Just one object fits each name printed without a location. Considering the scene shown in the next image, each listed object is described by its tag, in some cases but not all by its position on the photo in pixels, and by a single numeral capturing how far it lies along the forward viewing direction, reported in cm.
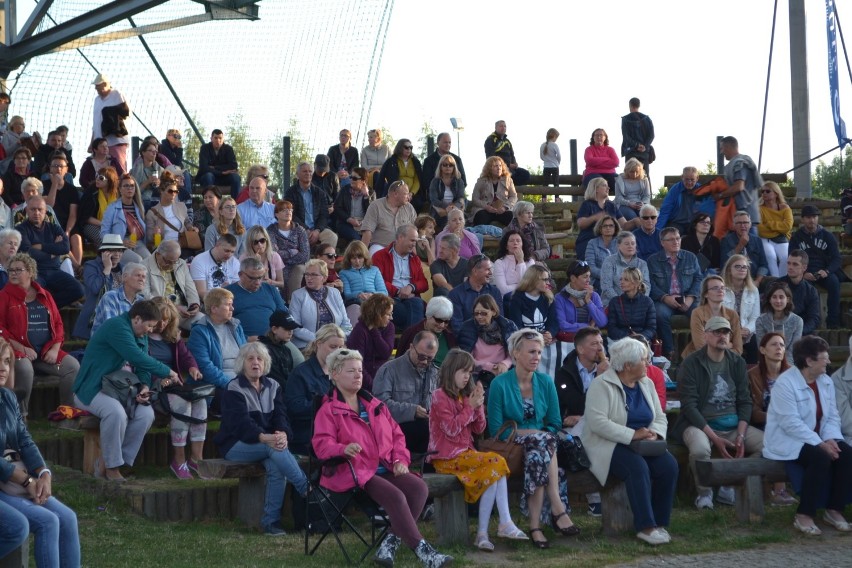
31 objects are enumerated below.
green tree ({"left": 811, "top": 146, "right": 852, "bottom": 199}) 3638
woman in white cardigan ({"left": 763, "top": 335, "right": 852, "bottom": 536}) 835
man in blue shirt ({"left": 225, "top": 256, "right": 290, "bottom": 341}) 1040
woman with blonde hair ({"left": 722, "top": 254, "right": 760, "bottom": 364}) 1159
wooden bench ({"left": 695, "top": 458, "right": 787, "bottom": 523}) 841
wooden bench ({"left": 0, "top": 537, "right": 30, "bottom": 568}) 640
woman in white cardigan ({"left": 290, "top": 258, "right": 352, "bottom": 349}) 1067
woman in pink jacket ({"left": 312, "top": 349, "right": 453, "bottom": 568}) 736
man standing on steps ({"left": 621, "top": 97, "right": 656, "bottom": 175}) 1881
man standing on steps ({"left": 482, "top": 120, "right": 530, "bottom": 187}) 1775
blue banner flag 1909
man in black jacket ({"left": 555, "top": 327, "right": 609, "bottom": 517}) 895
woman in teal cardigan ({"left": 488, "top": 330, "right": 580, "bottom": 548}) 791
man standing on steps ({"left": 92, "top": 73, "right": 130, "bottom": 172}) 1523
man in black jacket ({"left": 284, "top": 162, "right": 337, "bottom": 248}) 1424
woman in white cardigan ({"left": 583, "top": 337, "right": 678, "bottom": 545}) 799
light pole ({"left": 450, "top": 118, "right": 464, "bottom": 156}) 2356
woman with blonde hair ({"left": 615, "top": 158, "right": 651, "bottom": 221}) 1560
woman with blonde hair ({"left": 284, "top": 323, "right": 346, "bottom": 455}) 858
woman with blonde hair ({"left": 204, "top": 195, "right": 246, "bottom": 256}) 1216
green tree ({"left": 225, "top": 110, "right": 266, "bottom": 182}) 1892
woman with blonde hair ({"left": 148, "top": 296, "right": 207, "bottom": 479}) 903
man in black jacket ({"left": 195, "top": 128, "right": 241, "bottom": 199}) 1620
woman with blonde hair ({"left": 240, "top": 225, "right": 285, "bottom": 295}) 1152
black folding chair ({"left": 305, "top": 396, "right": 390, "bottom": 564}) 744
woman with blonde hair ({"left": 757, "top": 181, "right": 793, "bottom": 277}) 1429
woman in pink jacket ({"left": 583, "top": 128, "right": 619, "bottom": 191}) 1805
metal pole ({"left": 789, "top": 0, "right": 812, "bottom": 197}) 1864
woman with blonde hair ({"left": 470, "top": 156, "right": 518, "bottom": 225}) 1515
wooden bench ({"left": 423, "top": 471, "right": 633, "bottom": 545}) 772
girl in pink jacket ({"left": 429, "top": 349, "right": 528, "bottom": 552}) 779
